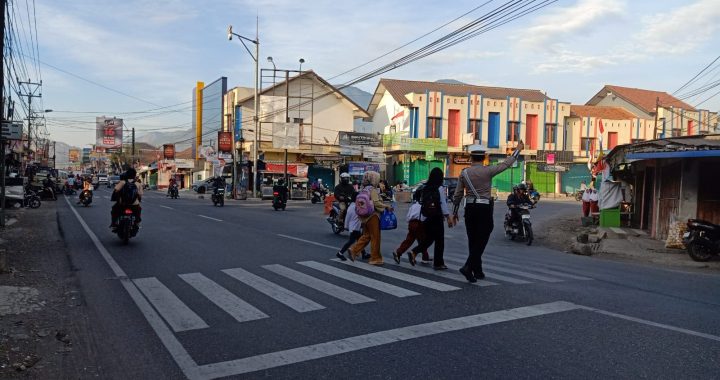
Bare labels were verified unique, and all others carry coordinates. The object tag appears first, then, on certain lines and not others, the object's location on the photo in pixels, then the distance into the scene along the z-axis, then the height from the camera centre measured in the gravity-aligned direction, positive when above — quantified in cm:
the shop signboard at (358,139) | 4516 +295
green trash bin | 1767 -112
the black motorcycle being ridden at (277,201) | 2712 -146
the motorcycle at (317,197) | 3519 -154
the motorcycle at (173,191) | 3966 -164
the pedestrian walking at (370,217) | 942 -74
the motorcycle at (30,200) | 2501 -166
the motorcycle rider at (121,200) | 1204 -73
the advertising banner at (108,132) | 7356 +465
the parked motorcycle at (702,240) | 1148 -116
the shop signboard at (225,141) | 4228 +222
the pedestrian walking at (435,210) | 882 -54
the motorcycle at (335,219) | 1497 -129
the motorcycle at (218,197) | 2981 -149
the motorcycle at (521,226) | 1491 -130
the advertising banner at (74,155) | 12981 +241
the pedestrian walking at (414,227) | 910 -85
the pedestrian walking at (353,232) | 1000 -107
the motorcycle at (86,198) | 2614 -155
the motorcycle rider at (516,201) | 1522 -59
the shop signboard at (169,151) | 7234 +231
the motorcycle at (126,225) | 1192 -128
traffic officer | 779 -41
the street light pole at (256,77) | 3840 +681
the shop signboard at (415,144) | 4731 +286
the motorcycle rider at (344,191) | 1268 -40
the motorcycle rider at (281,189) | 2716 -86
